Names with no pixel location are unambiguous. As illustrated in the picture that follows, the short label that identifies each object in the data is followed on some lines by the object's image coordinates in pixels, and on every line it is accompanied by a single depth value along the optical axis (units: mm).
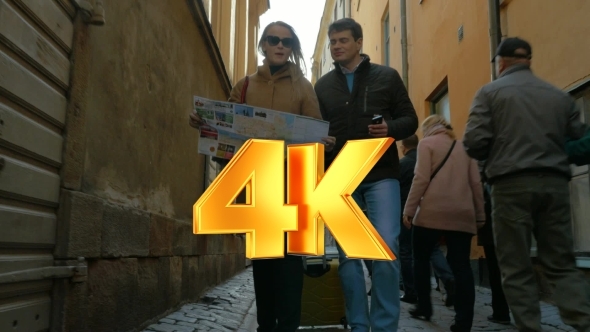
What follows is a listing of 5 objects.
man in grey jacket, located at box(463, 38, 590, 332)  3535
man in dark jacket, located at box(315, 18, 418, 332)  3486
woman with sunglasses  3227
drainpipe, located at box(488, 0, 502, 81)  8125
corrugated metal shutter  2791
